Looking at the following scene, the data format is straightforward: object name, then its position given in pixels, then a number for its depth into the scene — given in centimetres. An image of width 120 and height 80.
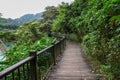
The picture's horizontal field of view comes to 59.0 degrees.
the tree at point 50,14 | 2738
